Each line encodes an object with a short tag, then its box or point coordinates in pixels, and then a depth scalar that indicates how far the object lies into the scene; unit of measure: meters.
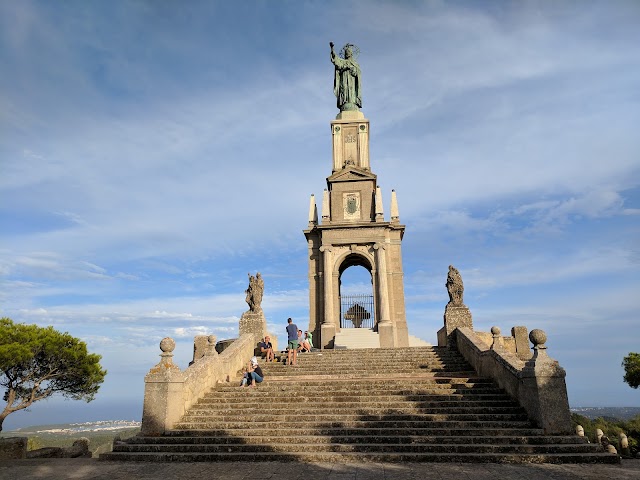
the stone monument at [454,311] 17.11
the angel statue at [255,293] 17.97
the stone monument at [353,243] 24.19
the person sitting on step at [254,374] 12.39
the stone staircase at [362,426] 8.31
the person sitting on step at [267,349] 15.82
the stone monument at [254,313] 17.44
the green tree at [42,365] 23.20
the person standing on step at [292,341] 15.23
